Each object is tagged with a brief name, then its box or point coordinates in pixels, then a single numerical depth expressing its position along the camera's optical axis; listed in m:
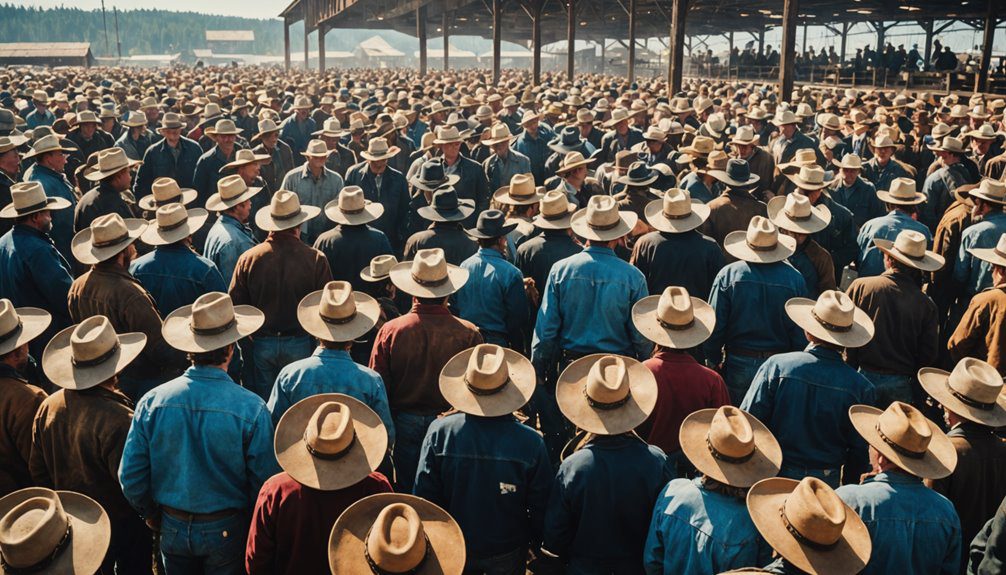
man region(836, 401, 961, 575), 3.36
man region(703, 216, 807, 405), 5.54
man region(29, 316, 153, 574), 3.86
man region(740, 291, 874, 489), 4.37
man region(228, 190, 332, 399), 5.83
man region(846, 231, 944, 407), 5.41
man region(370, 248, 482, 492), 4.78
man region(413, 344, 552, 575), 3.73
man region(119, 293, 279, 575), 3.69
